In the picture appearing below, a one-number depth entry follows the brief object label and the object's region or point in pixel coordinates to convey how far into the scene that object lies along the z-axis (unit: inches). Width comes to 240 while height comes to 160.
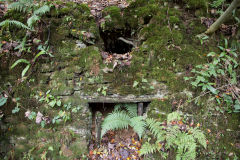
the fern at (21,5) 117.5
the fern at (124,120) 111.3
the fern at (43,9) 119.1
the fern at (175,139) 104.4
